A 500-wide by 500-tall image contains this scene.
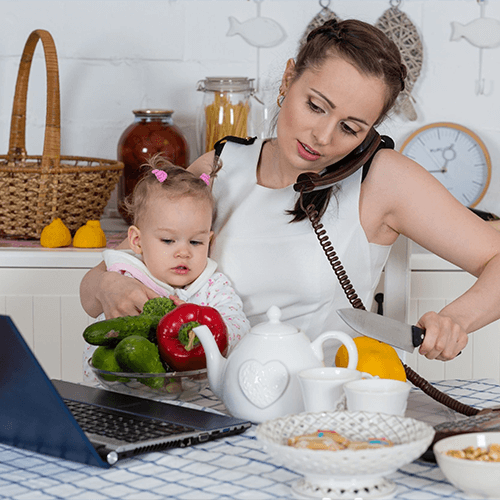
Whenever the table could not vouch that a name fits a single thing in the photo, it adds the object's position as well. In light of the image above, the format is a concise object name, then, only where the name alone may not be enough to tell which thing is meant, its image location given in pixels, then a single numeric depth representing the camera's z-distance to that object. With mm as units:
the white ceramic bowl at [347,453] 1307
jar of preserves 3157
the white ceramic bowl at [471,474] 1328
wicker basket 2916
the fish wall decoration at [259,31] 3428
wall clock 3423
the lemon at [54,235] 2944
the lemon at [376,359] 1660
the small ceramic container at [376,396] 1461
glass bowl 1670
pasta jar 3134
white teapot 1562
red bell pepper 1683
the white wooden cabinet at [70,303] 2905
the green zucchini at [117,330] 1717
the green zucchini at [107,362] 1678
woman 1993
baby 2089
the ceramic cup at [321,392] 1495
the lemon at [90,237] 2964
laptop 1440
